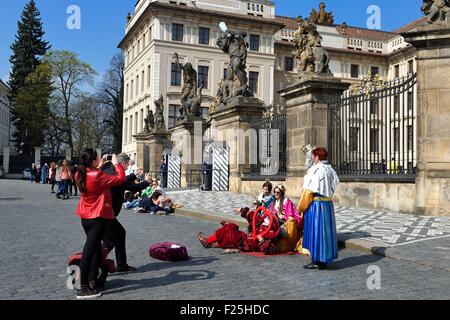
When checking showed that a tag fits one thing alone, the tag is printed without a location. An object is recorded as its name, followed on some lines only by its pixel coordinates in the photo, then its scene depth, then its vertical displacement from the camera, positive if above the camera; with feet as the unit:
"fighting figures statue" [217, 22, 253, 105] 67.67 +14.72
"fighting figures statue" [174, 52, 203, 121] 85.30 +13.41
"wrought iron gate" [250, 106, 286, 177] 56.54 +3.25
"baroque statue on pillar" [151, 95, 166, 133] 101.24 +10.26
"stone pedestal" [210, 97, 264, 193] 64.08 +4.59
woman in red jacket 17.17 -1.18
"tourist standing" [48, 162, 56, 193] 83.01 -0.37
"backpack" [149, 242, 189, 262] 22.66 -3.74
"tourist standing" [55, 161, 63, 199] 67.56 -1.46
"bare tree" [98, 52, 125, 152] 216.95 +33.20
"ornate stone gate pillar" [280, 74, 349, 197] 46.09 +5.52
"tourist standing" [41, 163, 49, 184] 132.46 -0.98
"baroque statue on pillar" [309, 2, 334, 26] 192.56 +60.63
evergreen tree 218.38 +53.33
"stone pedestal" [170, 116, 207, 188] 82.02 +3.93
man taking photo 19.67 -2.22
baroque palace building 156.35 +42.16
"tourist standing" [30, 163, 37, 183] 142.98 -0.48
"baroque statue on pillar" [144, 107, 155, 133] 108.27 +10.74
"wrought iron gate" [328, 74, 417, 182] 39.73 +2.67
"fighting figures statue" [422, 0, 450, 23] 36.94 +12.07
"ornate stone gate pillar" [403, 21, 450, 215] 35.65 +4.15
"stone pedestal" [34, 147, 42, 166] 203.51 +6.73
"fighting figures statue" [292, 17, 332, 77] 47.85 +11.70
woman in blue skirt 20.75 -1.67
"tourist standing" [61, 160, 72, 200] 66.30 -0.88
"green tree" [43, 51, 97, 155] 197.16 +38.62
